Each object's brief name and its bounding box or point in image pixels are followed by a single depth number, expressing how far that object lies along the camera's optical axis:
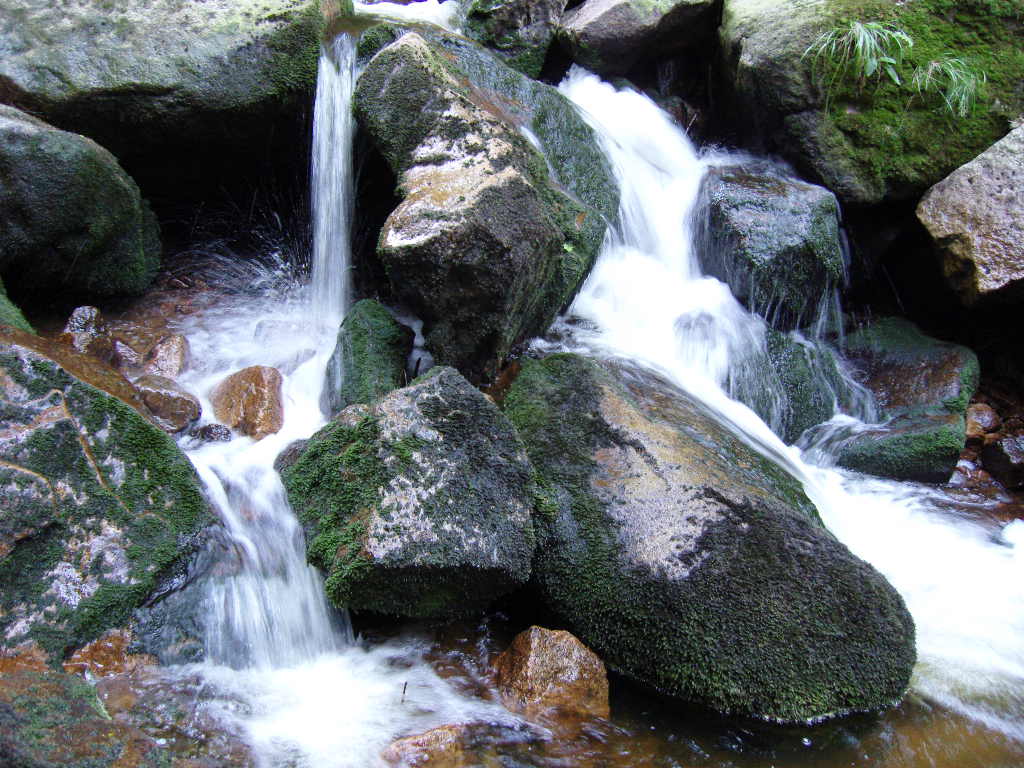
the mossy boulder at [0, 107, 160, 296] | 4.21
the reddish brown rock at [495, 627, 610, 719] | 2.88
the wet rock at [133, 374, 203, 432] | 4.05
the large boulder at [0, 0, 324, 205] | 4.80
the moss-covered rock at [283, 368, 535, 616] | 2.92
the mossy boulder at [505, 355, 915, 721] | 2.97
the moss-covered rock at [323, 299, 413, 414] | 4.09
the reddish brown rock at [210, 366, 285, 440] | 4.23
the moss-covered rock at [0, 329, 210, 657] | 2.68
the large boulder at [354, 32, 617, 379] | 3.89
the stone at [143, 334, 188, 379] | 4.62
